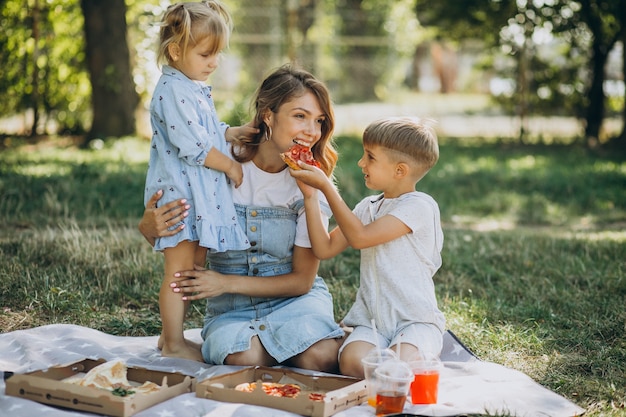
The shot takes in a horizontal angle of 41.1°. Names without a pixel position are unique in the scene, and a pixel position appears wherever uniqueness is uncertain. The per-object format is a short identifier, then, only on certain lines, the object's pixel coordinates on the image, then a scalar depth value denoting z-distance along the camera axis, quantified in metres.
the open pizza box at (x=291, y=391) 2.97
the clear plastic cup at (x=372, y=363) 3.03
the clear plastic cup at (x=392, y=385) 2.95
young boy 3.42
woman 3.57
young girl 3.56
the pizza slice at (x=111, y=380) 3.09
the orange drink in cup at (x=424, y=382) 3.10
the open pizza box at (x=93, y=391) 2.88
